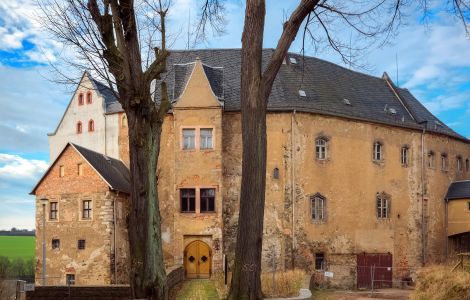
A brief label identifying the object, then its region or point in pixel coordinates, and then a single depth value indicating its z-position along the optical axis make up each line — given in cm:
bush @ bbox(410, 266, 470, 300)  1675
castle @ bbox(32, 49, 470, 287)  2725
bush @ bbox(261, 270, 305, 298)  1653
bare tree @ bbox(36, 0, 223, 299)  1115
